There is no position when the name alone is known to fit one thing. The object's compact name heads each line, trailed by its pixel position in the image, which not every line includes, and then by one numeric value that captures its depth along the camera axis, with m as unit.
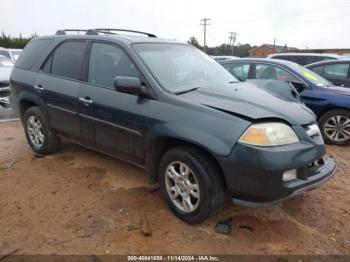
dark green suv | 2.89
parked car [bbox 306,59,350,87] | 7.67
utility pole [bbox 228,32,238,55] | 64.84
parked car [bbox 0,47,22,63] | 10.70
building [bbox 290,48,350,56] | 33.45
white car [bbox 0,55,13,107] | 7.94
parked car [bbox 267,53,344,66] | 10.75
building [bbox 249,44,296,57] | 59.59
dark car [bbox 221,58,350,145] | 5.91
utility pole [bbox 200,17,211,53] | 57.40
